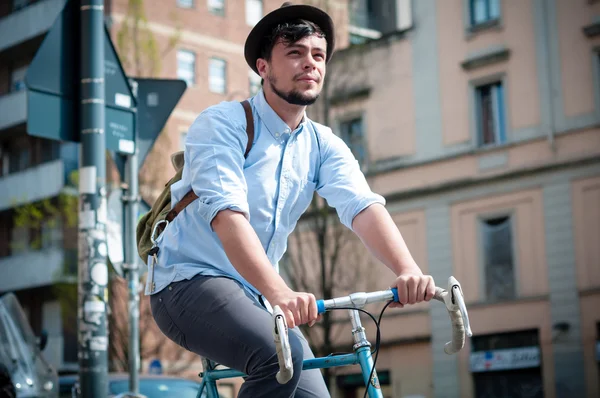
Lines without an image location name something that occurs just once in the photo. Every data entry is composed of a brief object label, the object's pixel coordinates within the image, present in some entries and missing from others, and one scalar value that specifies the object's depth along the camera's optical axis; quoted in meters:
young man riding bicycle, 3.24
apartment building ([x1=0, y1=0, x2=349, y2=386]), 41.25
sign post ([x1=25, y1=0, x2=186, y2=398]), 6.45
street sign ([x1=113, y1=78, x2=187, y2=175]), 8.67
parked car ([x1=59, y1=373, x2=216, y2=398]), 9.89
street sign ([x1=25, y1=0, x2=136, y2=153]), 6.72
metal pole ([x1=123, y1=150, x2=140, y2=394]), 8.72
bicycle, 2.90
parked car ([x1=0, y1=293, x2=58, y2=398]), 10.62
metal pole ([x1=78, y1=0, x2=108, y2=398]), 6.39
